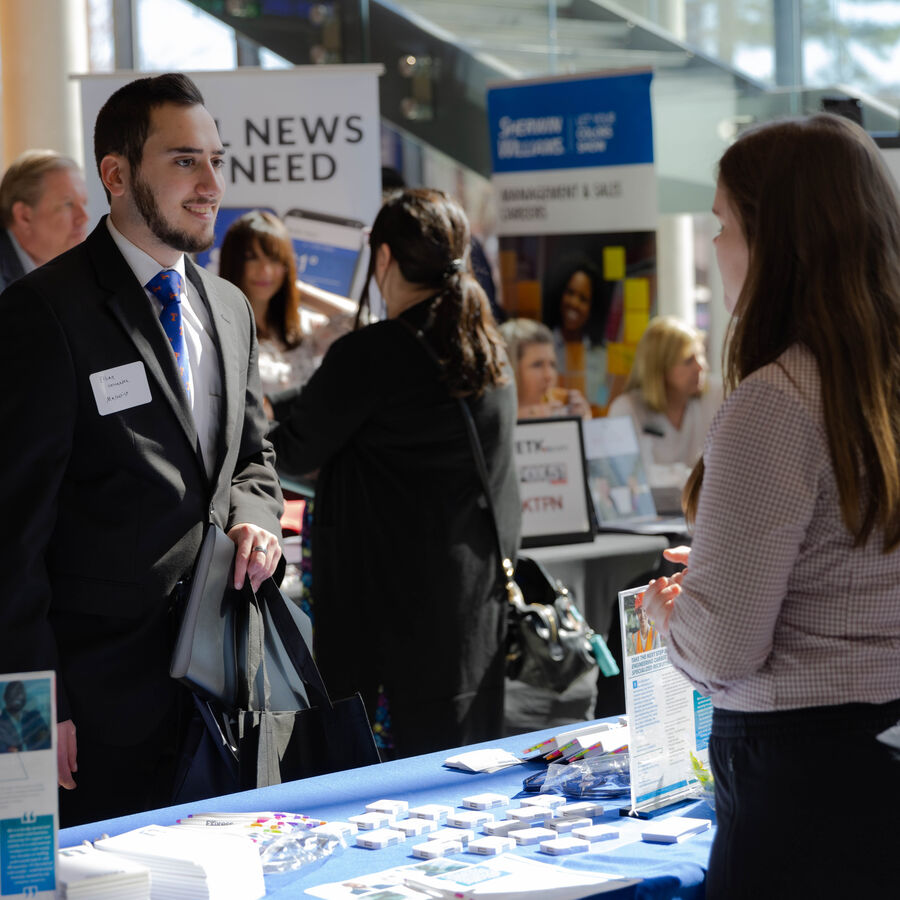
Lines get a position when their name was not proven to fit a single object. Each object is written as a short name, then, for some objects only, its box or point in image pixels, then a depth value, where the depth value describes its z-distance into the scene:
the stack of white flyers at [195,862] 3.03
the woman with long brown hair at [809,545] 2.93
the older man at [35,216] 5.88
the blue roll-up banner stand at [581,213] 7.34
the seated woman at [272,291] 5.81
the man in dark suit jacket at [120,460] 3.55
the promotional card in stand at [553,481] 5.94
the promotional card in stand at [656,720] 3.34
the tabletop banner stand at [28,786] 2.93
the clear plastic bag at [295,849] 3.17
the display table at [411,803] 3.11
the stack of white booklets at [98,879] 2.95
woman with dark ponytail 4.43
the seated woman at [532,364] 6.93
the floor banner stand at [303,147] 6.58
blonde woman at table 6.98
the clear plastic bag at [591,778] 3.43
